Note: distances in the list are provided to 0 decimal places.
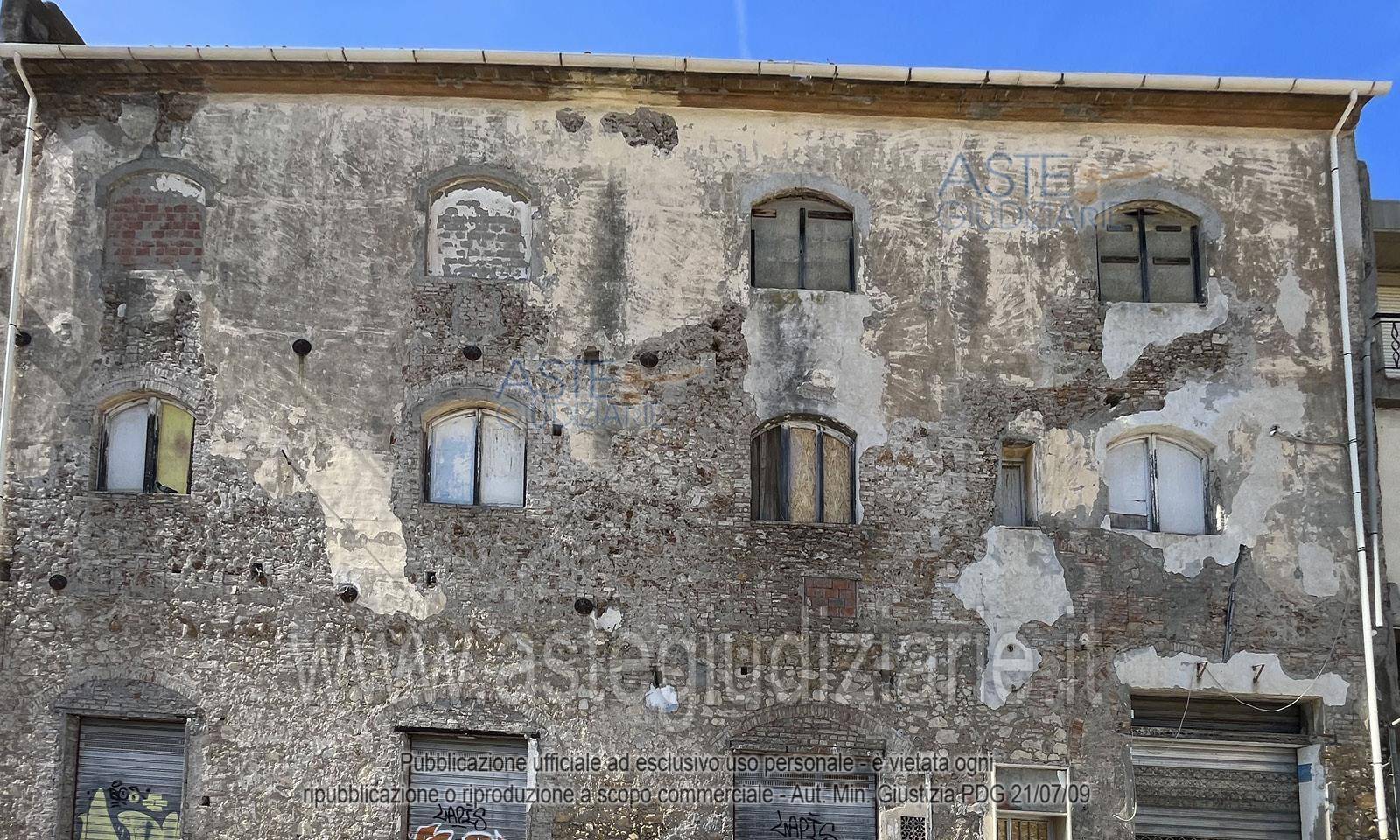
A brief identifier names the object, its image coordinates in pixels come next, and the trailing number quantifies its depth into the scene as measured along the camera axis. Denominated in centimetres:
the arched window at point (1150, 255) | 1407
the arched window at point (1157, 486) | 1363
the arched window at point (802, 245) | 1397
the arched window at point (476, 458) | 1347
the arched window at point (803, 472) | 1354
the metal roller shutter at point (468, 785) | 1280
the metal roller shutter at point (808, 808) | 1283
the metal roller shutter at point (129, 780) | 1276
